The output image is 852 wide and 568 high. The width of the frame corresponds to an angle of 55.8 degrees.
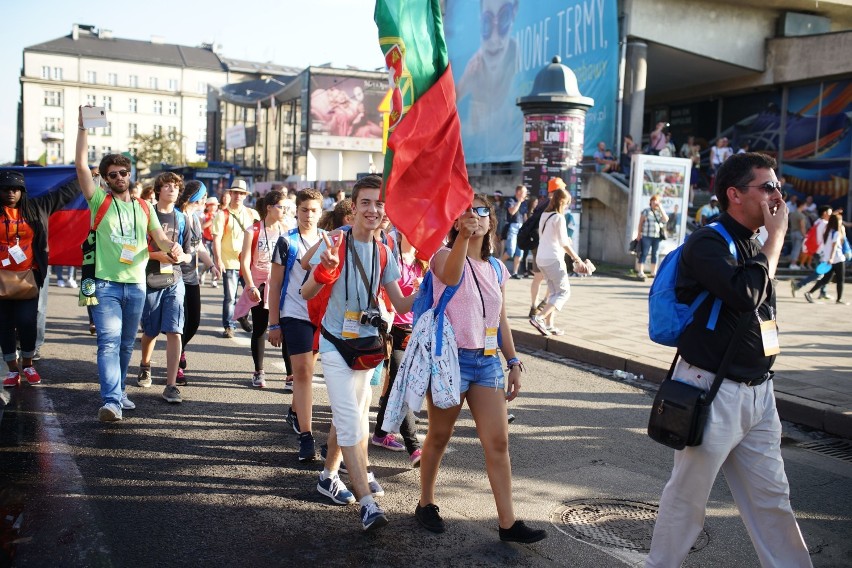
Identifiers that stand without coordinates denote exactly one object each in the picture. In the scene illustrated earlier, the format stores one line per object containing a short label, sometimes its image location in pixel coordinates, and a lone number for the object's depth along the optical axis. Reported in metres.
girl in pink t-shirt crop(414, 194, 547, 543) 3.98
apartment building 99.59
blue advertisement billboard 25.33
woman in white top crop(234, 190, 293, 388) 7.14
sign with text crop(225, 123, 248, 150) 65.00
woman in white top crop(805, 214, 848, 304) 15.02
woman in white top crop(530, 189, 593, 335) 9.91
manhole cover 4.20
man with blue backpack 3.12
